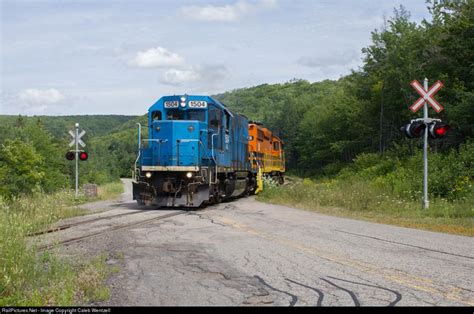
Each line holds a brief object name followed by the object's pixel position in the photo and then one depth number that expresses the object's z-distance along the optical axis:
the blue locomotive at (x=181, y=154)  17.14
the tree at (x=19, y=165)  55.66
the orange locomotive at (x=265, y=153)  28.03
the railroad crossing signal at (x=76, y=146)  21.73
